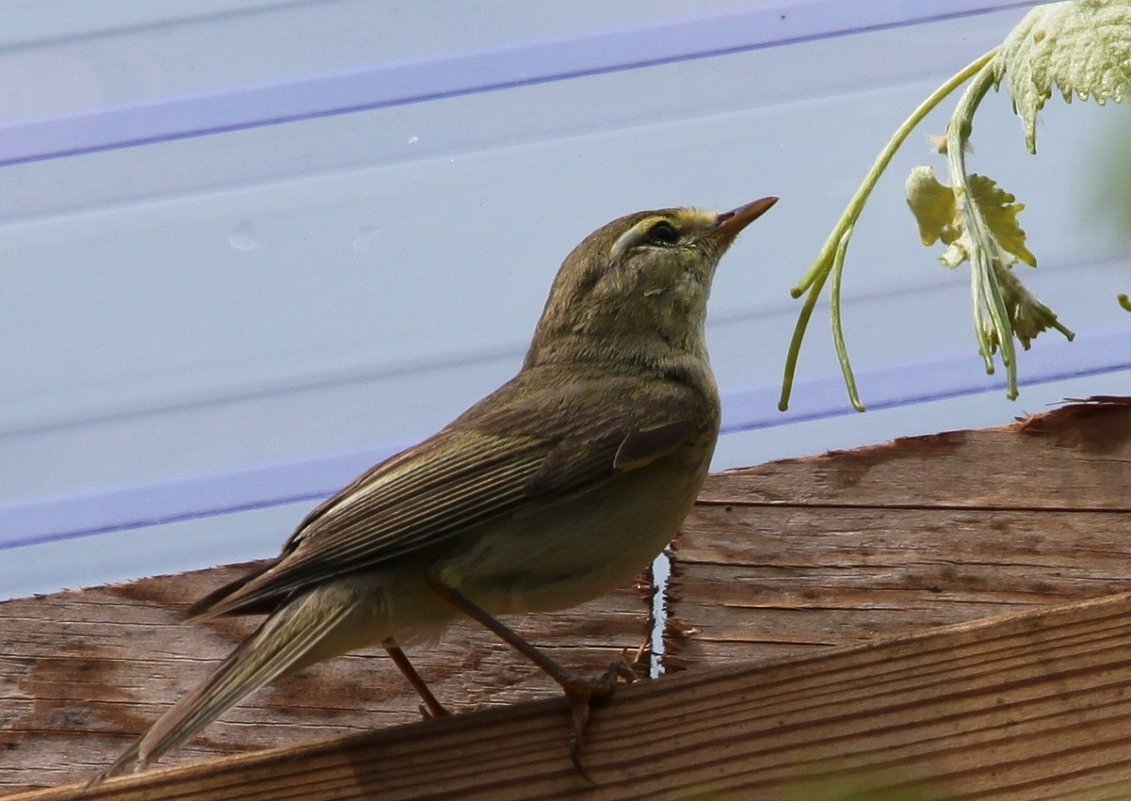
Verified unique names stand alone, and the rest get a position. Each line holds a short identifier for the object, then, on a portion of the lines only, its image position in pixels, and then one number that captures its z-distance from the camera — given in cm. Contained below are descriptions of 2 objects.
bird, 503
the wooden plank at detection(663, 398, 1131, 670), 524
